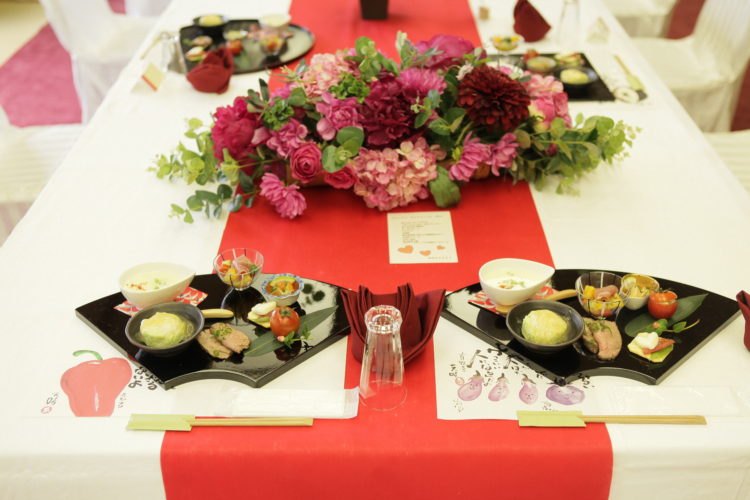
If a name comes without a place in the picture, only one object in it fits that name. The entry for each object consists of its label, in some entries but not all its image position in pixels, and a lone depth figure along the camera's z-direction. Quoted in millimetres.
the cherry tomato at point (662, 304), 1171
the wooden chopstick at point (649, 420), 1013
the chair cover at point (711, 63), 2604
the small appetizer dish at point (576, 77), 2037
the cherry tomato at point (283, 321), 1147
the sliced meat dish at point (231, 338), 1125
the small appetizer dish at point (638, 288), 1195
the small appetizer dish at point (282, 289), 1224
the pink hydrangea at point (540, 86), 1628
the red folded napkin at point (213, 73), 2068
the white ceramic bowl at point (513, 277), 1178
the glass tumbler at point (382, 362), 1019
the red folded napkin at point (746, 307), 1115
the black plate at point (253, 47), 2232
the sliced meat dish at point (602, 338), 1104
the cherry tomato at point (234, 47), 2291
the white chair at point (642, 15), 3205
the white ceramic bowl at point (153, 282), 1199
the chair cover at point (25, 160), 2053
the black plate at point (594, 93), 2014
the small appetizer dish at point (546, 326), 1103
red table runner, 994
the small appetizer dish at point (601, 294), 1175
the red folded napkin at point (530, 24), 2335
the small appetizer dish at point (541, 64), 2121
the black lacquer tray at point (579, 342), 1086
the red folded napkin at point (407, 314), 1117
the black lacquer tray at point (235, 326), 1093
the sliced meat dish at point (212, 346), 1115
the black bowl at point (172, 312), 1102
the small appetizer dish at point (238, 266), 1242
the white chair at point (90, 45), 2701
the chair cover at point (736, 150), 2125
